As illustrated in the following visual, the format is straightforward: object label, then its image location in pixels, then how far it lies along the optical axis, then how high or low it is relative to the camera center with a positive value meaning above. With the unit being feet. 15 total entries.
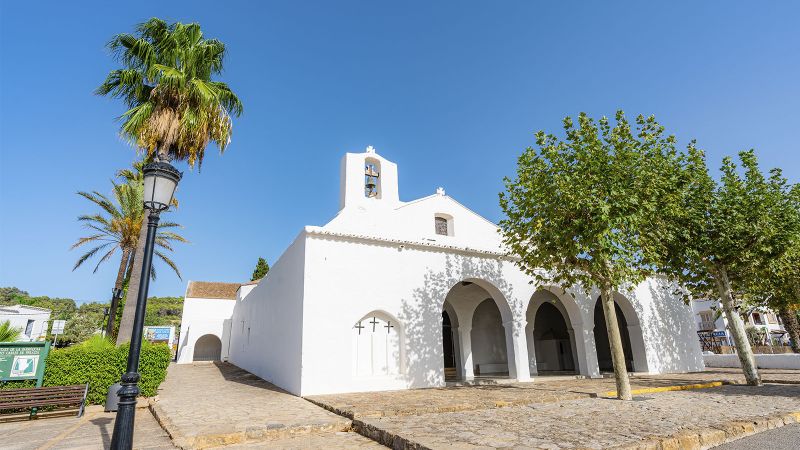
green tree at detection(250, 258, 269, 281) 116.16 +19.91
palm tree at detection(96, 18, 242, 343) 37.76 +23.90
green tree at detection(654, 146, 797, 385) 35.88 +9.11
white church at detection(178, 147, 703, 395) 34.53 +2.35
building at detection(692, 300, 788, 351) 119.34 +1.56
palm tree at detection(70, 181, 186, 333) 65.77 +20.12
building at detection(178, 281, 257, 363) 92.89 +4.55
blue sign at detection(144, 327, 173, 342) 115.55 +1.57
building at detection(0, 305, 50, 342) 106.63 +6.53
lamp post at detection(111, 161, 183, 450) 13.89 +2.07
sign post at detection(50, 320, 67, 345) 81.66 +3.07
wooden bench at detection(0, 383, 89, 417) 25.69 -3.75
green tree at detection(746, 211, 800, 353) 35.96 +4.61
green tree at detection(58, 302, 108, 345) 118.73 +4.65
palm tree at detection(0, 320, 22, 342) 32.92 +0.83
